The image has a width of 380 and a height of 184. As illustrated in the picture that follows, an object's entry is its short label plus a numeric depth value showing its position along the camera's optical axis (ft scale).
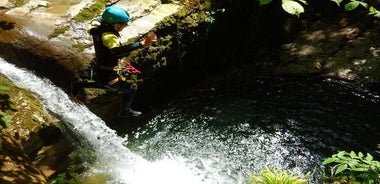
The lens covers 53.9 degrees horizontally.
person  19.63
